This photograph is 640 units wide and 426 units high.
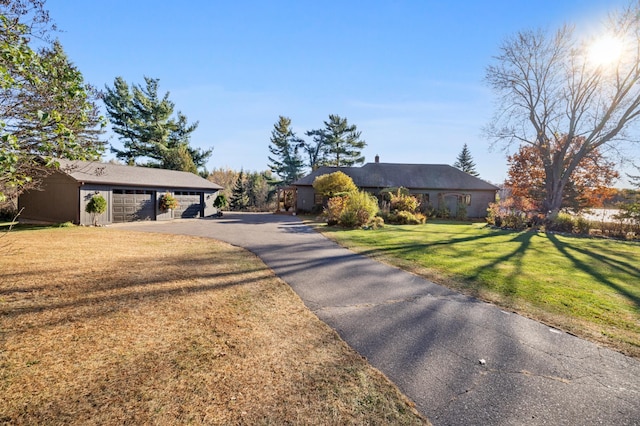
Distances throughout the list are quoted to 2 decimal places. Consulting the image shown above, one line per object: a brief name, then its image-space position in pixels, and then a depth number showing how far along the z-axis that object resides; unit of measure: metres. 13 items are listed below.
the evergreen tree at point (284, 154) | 37.65
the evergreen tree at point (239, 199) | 31.59
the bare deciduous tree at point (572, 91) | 16.08
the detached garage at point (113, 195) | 15.07
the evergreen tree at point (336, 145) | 37.25
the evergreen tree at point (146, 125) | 28.95
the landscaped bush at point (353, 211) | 15.17
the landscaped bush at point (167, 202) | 19.37
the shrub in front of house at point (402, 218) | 17.95
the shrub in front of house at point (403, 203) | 19.25
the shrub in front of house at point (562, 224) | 15.18
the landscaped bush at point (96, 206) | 15.02
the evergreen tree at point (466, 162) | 43.19
